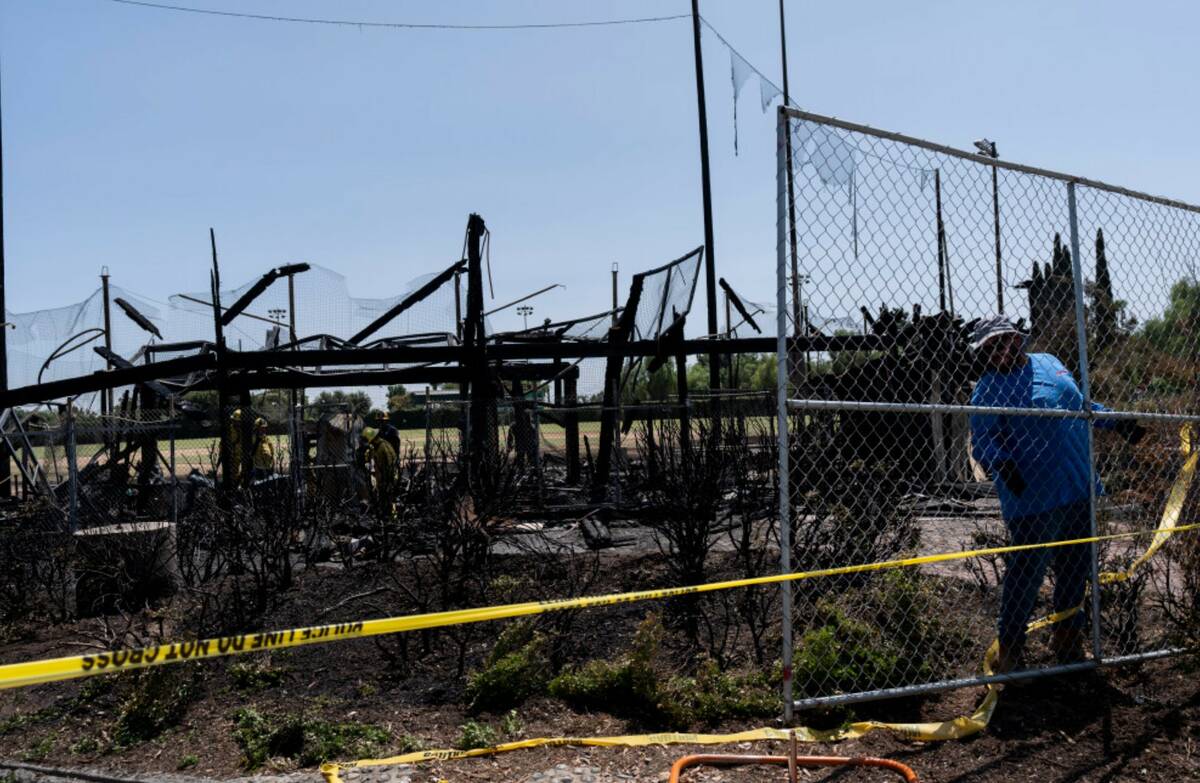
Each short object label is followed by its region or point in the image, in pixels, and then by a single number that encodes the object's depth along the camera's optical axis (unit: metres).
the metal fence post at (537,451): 12.09
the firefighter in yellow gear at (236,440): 11.15
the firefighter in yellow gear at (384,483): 8.37
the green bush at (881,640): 4.65
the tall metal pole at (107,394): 16.77
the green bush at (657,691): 4.77
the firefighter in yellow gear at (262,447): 13.47
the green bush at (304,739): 4.46
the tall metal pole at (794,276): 4.14
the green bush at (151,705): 5.01
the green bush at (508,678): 5.04
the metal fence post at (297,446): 9.82
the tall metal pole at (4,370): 16.98
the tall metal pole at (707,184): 15.61
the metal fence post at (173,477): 10.61
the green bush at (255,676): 5.64
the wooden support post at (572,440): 14.00
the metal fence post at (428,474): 8.16
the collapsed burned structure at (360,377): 11.02
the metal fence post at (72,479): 9.81
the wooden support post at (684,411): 6.87
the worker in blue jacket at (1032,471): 4.98
